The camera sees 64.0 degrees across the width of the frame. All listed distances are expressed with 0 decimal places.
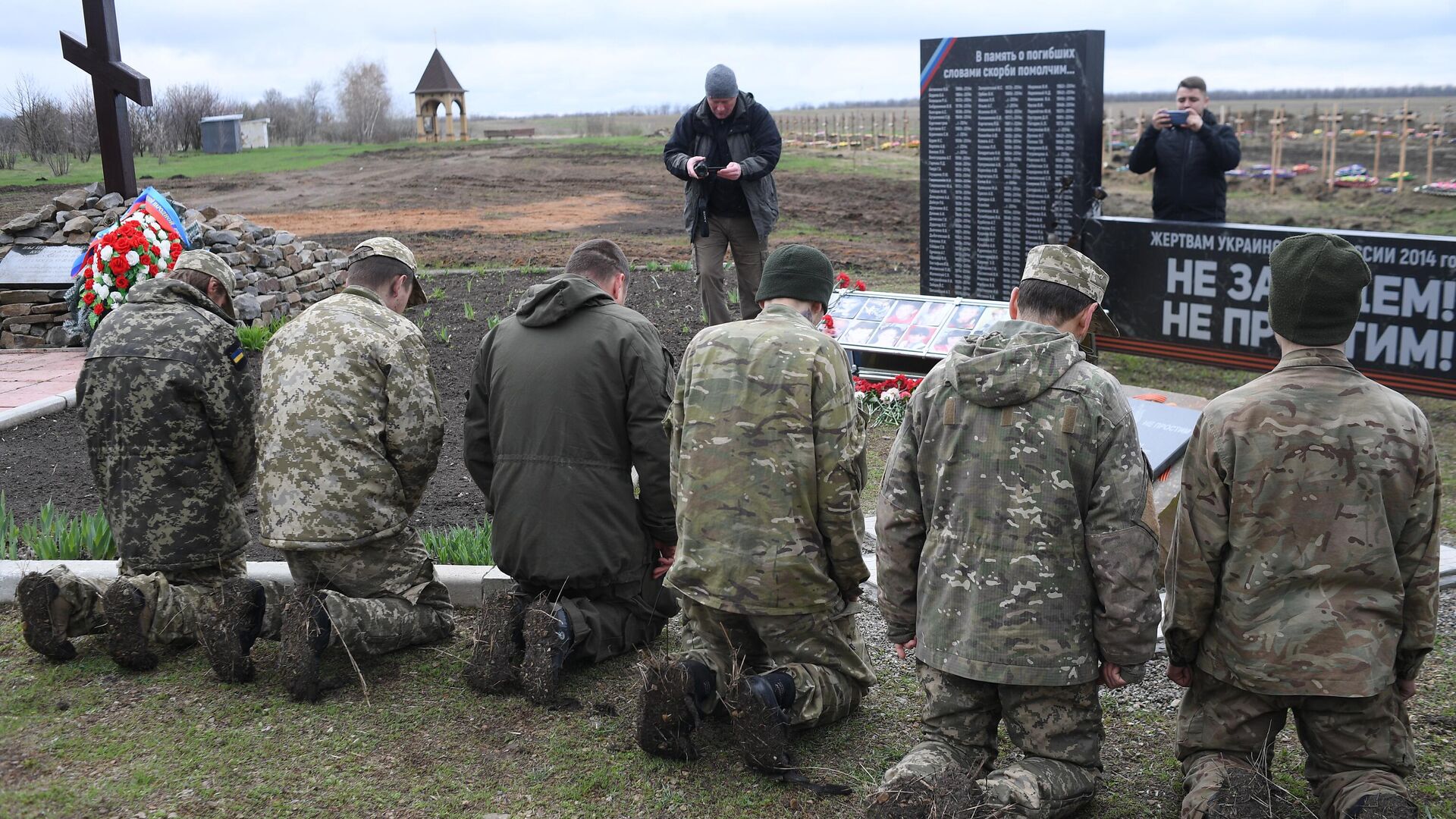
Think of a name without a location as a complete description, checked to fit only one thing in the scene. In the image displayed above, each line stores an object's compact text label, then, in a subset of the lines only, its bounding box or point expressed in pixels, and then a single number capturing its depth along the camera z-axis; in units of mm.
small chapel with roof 52781
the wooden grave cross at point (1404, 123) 24156
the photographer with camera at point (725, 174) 7875
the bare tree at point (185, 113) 38281
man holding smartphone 7984
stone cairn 10250
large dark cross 10703
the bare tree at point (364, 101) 54862
